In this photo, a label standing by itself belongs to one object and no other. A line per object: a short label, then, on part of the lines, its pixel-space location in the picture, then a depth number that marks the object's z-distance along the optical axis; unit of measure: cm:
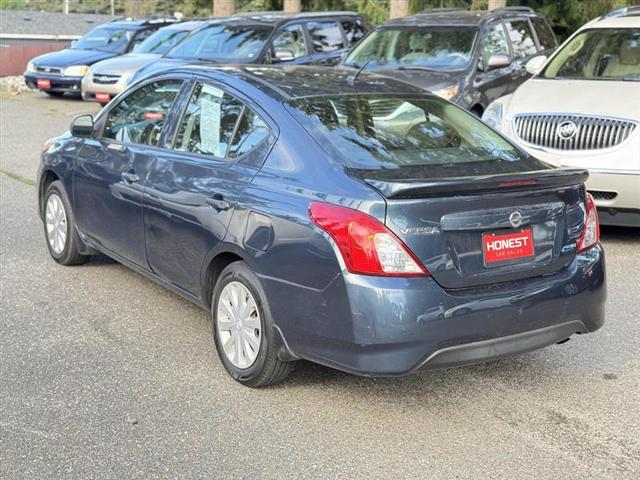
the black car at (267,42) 1333
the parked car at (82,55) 1938
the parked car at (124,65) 1636
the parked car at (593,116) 742
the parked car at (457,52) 1052
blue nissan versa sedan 398
